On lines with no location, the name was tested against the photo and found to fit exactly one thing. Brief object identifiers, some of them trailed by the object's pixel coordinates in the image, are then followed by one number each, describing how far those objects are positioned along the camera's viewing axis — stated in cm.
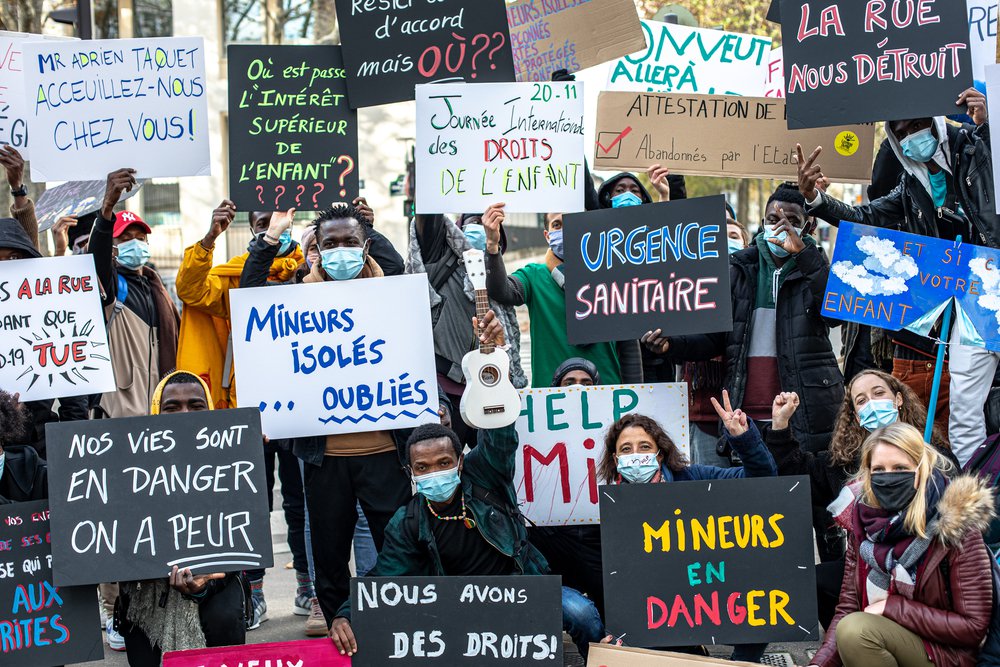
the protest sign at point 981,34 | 660
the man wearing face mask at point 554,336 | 600
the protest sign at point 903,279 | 556
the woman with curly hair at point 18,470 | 505
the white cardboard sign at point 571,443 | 562
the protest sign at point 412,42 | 606
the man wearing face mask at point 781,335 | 571
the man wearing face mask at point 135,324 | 614
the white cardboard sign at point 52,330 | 552
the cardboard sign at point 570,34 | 680
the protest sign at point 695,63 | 746
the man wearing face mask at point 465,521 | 494
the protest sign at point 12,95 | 644
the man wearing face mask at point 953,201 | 549
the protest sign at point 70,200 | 615
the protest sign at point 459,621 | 466
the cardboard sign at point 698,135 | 661
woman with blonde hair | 443
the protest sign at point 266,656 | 459
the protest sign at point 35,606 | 483
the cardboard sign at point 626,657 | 457
